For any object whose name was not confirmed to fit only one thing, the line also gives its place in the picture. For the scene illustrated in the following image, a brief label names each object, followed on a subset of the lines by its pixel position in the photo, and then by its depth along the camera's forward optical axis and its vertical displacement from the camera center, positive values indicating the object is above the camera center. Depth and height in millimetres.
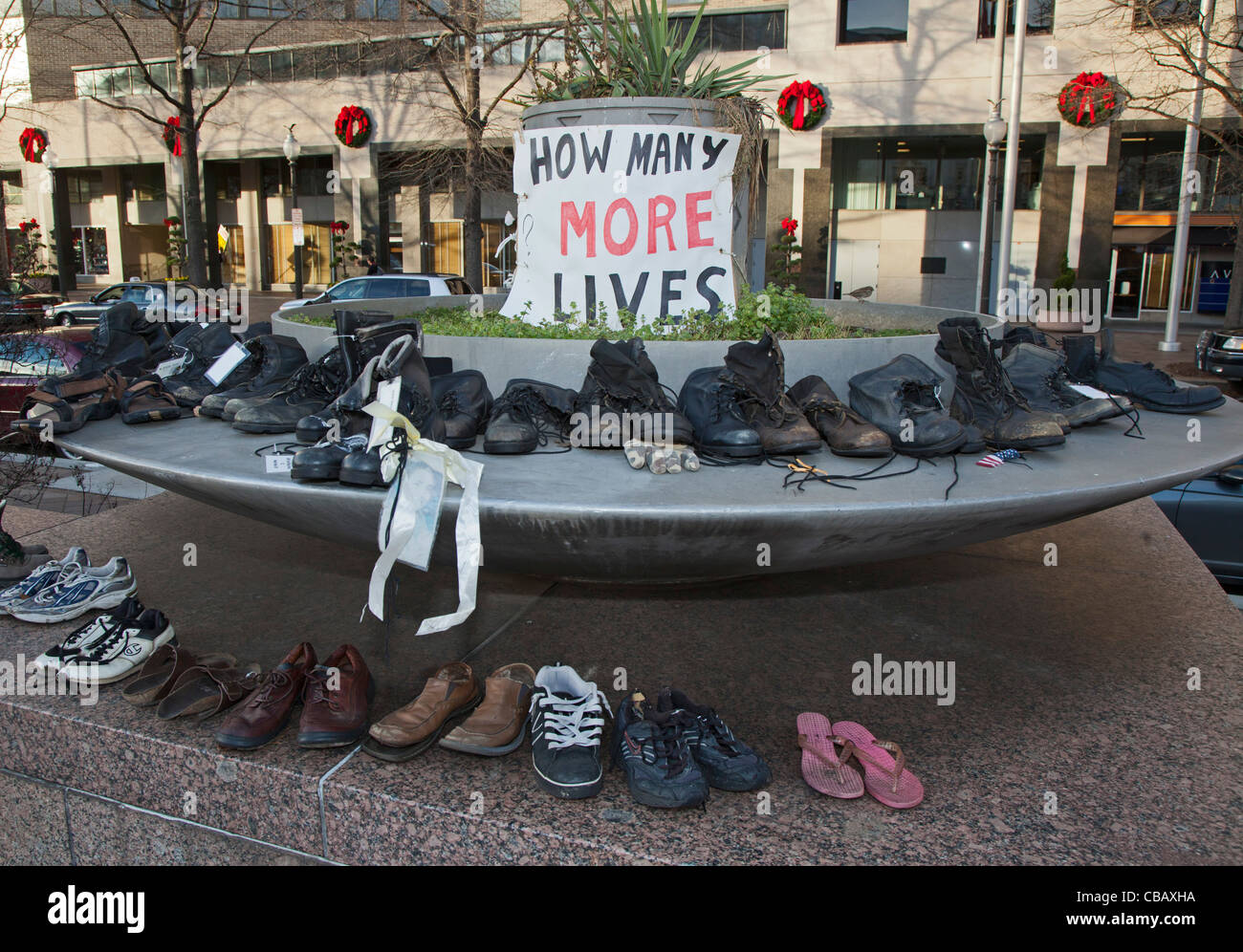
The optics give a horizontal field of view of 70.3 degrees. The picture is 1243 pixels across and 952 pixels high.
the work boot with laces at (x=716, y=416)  2947 -391
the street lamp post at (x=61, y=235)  33438 +2170
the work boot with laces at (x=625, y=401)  3012 -354
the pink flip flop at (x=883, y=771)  2314 -1230
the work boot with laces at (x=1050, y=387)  3424 -335
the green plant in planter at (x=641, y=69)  4590 +1219
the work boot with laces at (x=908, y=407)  2984 -363
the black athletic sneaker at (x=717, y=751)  2361 -1221
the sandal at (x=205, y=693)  2717 -1223
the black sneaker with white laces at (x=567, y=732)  2357 -1219
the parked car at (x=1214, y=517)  5695 -1352
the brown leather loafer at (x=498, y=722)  2535 -1235
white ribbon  2447 -633
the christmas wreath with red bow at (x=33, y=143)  32094 +5389
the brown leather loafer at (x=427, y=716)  2520 -1220
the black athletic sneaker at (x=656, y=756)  2285 -1218
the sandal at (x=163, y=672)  2799 -1205
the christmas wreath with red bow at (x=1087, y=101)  20125 +4684
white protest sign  4293 +398
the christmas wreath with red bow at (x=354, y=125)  27719 +5309
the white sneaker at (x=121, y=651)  2949 -1217
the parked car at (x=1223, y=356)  14242 -765
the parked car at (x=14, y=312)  4875 -108
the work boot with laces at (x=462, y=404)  3096 -379
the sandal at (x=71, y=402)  3377 -427
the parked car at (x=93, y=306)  20172 -303
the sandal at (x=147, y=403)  3613 -446
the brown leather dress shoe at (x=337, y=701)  2562 -1194
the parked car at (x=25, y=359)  4586 -419
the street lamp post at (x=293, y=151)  21234 +3451
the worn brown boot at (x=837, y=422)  2967 -415
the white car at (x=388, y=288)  16938 +193
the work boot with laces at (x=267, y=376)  3672 -346
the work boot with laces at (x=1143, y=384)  3881 -350
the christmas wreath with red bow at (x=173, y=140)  21952 +4091
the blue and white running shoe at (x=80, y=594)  3473 -1201
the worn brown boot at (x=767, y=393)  2992 -312
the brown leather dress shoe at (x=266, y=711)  2561 -1219
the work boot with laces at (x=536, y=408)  3152 -394
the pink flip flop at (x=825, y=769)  2342 -1253
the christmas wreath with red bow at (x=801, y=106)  23141 +5091
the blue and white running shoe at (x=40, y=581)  3514 -1162
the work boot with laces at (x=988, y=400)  3027 -342
